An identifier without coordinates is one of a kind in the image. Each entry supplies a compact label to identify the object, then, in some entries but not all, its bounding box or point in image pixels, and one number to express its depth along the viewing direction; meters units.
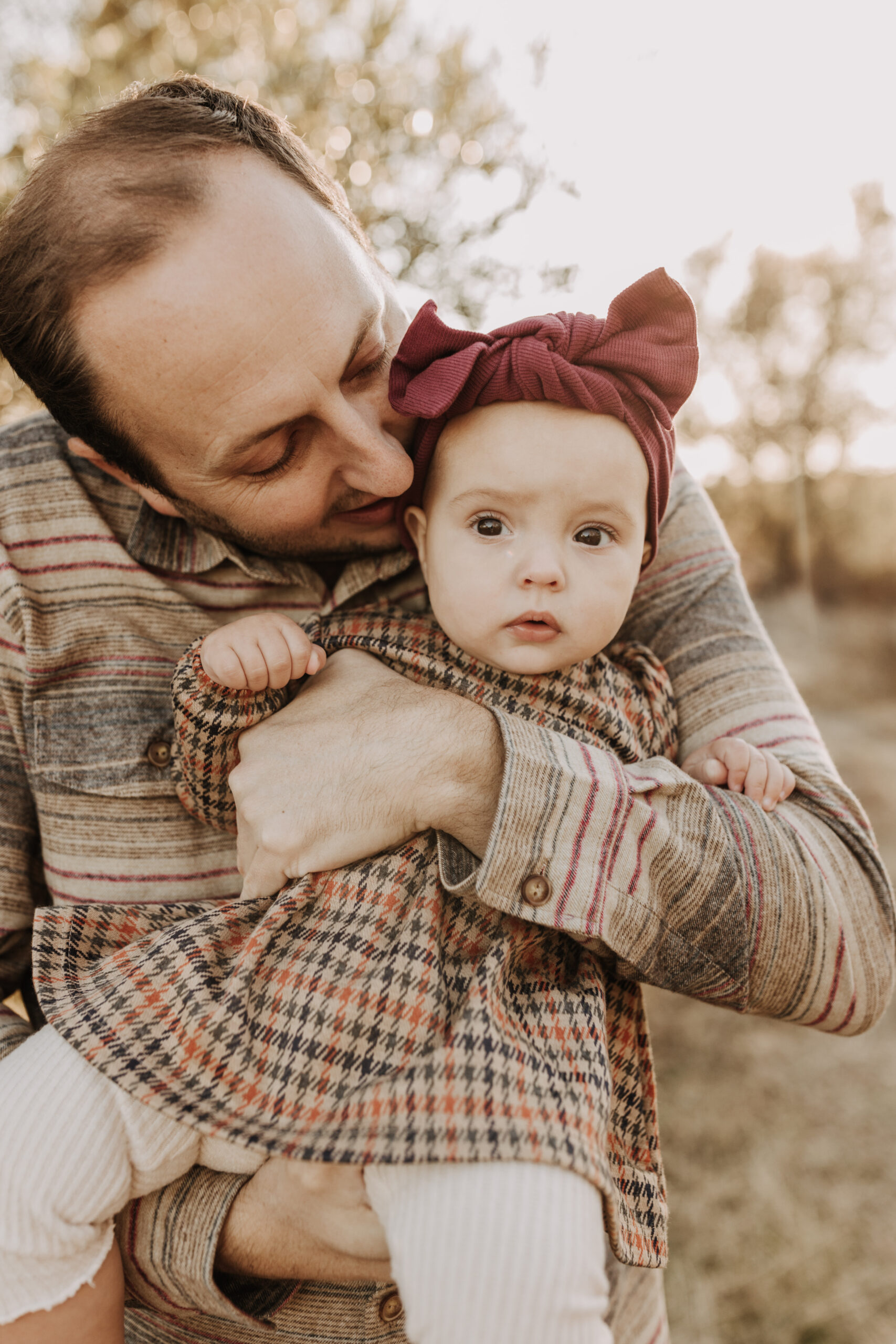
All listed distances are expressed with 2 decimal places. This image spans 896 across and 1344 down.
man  0.53
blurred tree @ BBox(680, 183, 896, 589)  8.92
